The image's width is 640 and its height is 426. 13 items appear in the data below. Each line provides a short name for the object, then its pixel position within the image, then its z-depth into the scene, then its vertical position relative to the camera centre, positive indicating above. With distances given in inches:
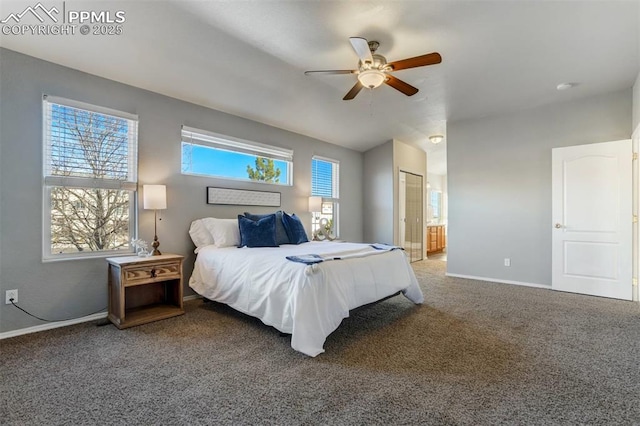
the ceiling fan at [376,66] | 101.1 +52.9
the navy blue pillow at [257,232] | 144.9 -9.2
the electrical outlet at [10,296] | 105.4 -28.8
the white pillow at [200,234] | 150.6 -10.2
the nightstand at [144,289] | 114.8 -33.0
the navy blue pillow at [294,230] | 161.8 -8.9
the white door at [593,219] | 153.2 -3.4
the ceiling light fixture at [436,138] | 233.9 +58.5
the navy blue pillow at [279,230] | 157.7 -8.9
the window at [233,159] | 158.1 +32.4
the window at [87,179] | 116.0 +14.3
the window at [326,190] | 229.3 +18.0
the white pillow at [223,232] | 147.8 -9.1
